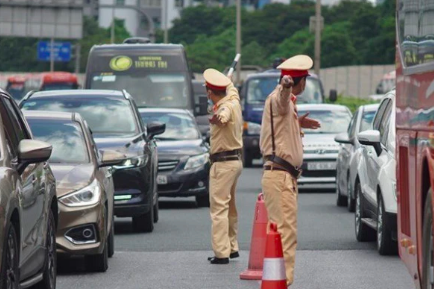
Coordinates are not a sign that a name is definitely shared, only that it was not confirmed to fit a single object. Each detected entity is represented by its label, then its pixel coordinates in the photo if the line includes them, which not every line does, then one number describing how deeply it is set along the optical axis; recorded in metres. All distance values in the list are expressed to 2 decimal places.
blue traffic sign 122.31
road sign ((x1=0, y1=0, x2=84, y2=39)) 65.12
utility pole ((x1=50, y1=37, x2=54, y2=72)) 117.12
